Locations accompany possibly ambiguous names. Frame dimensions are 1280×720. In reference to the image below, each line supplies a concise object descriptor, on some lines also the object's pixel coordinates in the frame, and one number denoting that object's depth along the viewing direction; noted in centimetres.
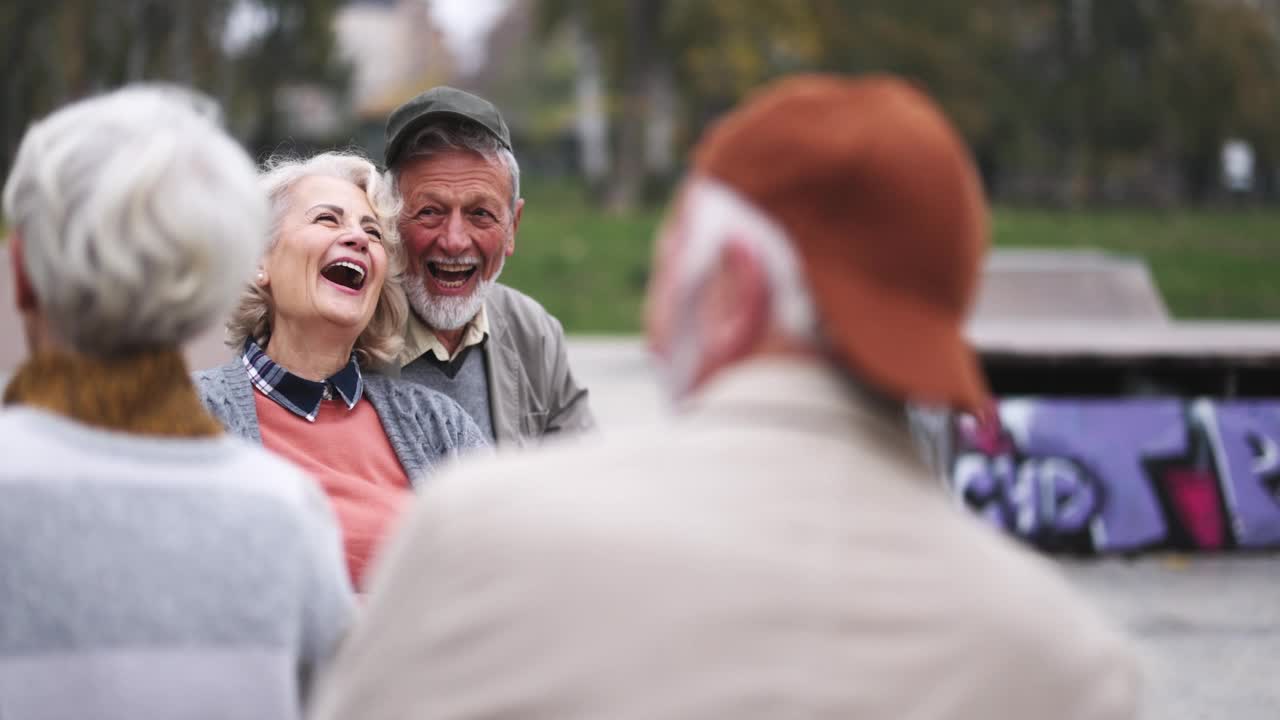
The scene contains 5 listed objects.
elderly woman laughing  314
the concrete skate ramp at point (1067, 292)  1375
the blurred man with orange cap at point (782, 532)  157
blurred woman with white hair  186
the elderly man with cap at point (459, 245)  375
